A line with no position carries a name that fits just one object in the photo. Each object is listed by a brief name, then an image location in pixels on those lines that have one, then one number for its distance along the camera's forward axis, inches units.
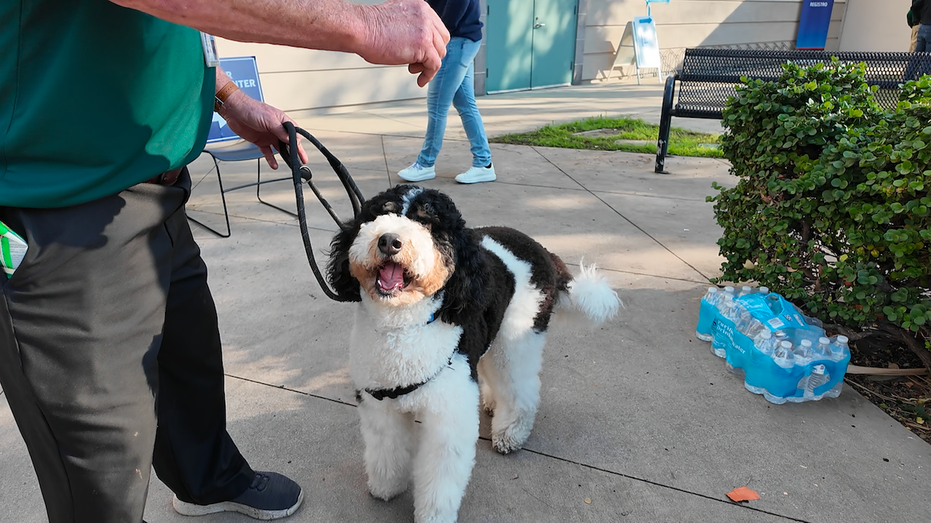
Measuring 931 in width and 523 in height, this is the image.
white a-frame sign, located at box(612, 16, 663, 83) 505.0
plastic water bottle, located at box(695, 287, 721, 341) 127.1
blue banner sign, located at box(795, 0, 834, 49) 625.9
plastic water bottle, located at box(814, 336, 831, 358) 109.0
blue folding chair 219.8
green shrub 101.3
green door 442.0
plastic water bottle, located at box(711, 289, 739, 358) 121.6
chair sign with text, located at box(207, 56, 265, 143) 222.5
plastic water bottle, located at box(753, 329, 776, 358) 109.2
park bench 202.7
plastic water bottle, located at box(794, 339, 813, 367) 107.0
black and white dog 72.2
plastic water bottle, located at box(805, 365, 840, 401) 107.9
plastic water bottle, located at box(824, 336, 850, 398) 108.2
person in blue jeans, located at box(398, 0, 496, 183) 200.8
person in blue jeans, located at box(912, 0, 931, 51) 326.0
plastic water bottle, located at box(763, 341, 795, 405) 105.5
